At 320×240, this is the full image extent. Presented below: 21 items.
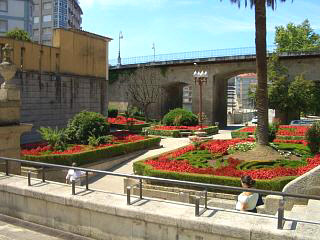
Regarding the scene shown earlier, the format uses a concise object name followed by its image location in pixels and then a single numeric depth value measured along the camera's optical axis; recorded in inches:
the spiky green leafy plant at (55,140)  663.1
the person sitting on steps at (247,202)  252.5
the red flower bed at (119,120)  1354.2
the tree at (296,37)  2030.0
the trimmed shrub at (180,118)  1265.4
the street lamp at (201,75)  1047.1
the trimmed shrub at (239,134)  949.2
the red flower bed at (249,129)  1019.3
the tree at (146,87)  1700.3
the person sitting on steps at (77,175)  387.7
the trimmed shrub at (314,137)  533.3
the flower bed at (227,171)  414.3
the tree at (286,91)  1307.8
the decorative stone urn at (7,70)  374.6
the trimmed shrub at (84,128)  752.3
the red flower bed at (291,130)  878.4
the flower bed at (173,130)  1145.2
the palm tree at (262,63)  523.5
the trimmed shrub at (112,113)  1556.8
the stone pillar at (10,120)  357.4
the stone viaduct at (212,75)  1387.8
